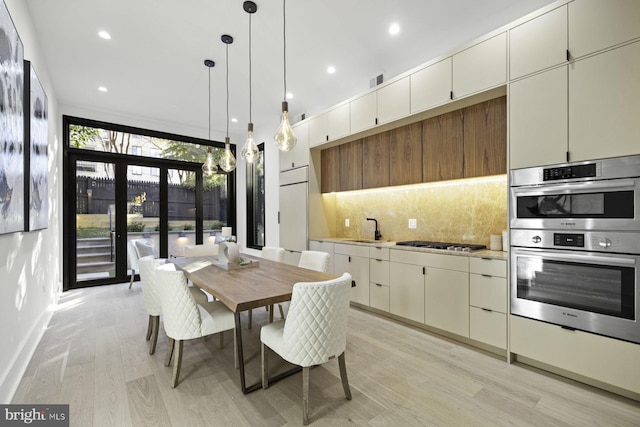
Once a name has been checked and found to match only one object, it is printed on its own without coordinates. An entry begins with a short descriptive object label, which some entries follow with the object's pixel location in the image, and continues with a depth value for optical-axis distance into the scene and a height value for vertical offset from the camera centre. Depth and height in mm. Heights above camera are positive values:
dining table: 1836 -538
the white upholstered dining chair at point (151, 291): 2479 -685
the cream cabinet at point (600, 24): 1872 +1304
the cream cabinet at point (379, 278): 3424 -809
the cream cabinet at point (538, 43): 2150 +1345
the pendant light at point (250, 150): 2983 +688
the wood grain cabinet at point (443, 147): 3010 +726
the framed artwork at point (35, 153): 2264 +580
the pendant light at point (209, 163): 3506 +650
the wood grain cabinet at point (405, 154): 3391 +726
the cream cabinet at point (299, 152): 4637 +1043
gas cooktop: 2896 -368
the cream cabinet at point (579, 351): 1886 -1029
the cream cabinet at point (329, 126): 3982 +1304
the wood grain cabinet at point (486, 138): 2678 +732
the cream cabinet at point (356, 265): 3682 -712
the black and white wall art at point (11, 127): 1732 +587
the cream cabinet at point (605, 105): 1874 +747
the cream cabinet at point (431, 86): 2848 +1328
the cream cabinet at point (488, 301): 2473 -803
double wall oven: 1897 -249
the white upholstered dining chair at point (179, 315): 2021 -743
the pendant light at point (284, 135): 2636 +732
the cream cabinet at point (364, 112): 3574 +1319
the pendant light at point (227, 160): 3402 +651
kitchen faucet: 4129 -323
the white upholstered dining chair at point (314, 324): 1651 -670
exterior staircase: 4977 -783
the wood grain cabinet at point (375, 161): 3764 +719
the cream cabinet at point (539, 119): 2162 +744
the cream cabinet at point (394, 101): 3203 +1322
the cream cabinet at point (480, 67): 2467 +1337
